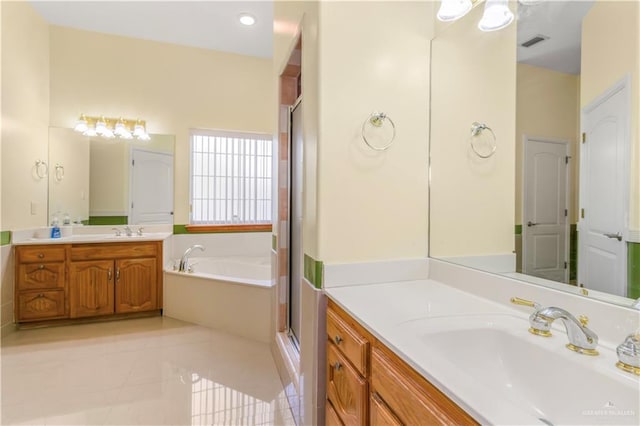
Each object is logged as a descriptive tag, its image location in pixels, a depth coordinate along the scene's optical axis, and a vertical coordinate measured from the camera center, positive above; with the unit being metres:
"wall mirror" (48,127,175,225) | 3.54 +0.33
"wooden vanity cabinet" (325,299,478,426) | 0.72 -0.49
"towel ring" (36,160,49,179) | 3.31 +0.40
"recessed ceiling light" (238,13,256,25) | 3.22 +1.94
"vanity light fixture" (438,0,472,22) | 1.47 +0.93
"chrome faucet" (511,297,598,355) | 0.83 -0.32
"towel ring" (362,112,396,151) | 1.48 +0.41
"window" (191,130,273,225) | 4.05 +0.40
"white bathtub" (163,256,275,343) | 2.80 -0.88
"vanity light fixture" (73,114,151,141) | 3.55 +0.91
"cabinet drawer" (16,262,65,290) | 2.97 -0.64
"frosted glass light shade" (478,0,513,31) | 1.30 +0.81
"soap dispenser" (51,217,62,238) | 3.32 -0.25
